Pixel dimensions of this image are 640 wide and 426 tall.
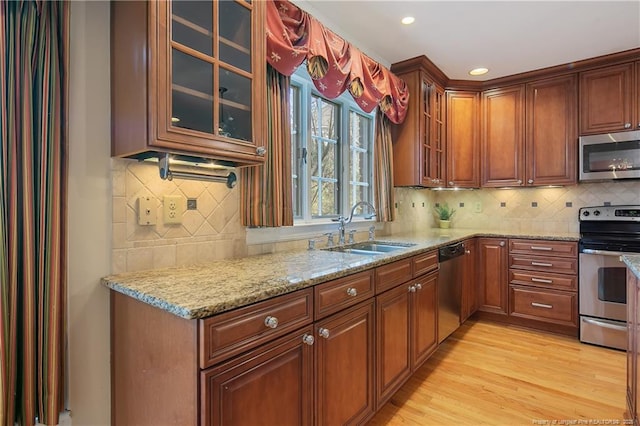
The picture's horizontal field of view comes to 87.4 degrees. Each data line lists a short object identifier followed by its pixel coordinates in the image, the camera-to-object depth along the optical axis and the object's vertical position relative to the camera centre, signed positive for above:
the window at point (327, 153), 2.36 +0.47
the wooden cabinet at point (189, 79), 1.17 +0.51
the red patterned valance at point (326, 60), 1.80 +0.96
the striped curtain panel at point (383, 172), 2.91 +0.33
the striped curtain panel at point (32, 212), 1.09 +0.00
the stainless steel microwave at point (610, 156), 2.89 +0.47
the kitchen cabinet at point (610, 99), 2.91 +0.98
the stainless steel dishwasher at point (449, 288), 2.59 -0.65
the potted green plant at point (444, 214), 3.99 -0.05
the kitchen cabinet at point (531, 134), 3.21 +0.76
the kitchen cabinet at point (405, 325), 1.82 -0.71
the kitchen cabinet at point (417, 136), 3.08 +0.70
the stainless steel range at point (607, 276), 2.70 -0.56
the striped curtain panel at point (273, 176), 1.81 +0.20
